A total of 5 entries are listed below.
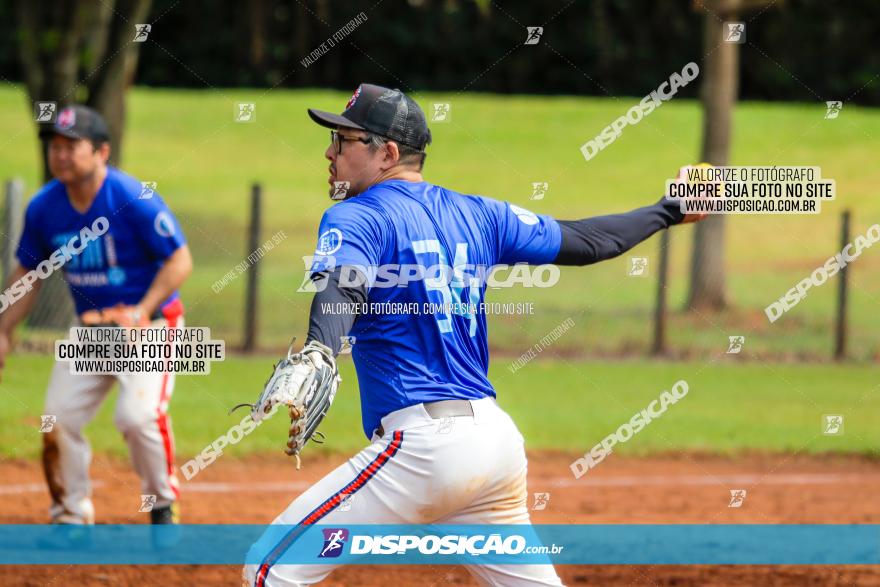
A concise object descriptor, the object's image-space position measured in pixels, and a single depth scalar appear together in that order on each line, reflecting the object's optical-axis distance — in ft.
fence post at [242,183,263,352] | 51.13
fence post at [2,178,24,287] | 49.93
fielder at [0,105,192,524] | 23.98
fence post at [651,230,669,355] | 53.52
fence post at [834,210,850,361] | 55.21
